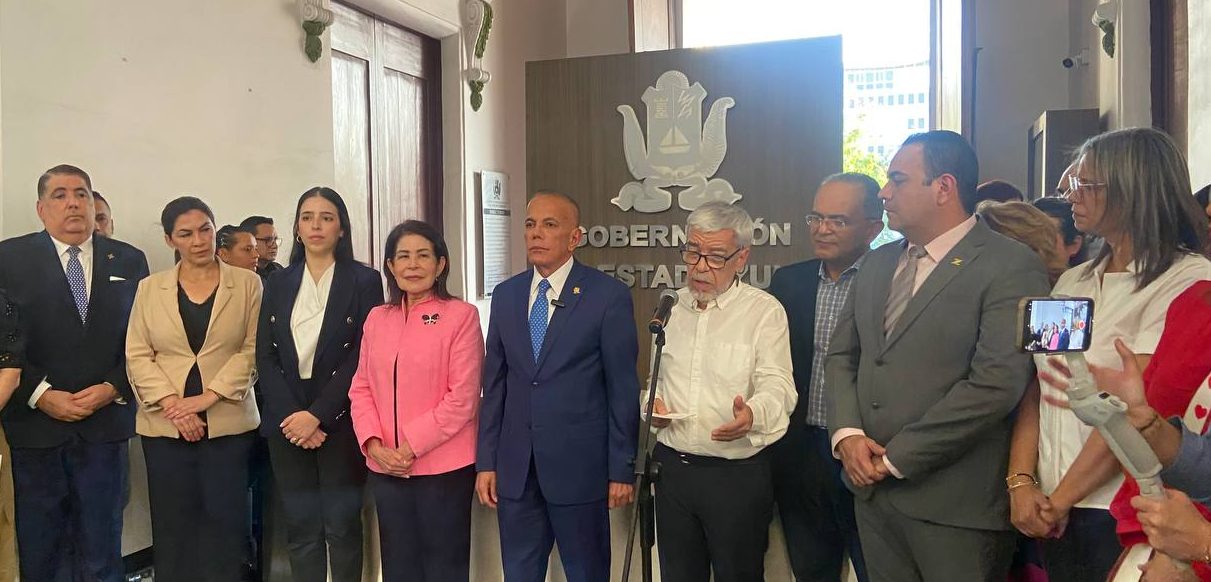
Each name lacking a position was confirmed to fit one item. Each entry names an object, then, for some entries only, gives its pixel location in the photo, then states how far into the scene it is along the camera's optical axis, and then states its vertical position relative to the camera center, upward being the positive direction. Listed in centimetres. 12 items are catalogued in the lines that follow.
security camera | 542 +125
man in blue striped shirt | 237 -34
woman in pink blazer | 247 -50
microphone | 188 -12
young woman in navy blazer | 262 -37
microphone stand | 191 -53
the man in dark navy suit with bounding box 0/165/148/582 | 275 -40
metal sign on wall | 439 +61
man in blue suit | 234 -42
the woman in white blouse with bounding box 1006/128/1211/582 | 166 -9
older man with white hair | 217 -38
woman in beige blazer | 271 -44
